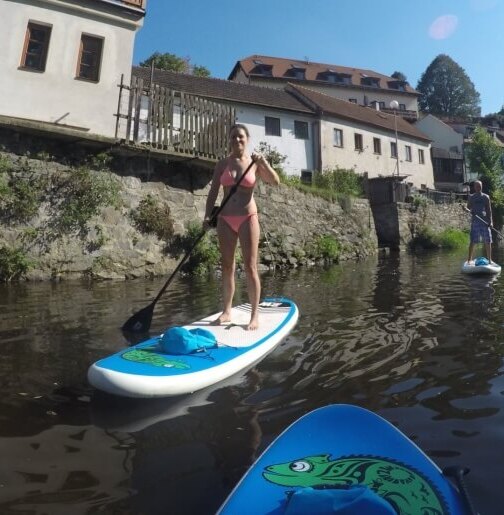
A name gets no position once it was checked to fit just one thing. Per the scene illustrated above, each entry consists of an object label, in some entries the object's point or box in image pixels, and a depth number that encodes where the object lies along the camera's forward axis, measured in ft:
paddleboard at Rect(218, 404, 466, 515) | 4.57
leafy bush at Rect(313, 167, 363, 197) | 72.08
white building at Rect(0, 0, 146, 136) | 34.53
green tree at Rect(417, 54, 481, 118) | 269.44
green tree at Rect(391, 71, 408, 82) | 270.46
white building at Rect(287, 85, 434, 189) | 99.60
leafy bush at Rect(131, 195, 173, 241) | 34.27
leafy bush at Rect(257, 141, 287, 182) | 58.16
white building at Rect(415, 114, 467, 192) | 141.69
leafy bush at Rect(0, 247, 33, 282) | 27.02
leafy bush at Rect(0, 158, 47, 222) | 28.17
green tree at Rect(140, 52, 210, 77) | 122.52
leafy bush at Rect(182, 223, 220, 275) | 34.68
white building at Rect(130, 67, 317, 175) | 87.81
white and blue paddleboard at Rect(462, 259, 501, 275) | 28.60
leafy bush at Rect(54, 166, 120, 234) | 30.25
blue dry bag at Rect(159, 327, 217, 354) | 9.45
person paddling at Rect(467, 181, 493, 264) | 31.17
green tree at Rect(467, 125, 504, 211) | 129.08
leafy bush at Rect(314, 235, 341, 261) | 48.62
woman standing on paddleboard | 13.23
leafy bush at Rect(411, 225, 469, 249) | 81.45
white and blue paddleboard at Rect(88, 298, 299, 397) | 7.91
